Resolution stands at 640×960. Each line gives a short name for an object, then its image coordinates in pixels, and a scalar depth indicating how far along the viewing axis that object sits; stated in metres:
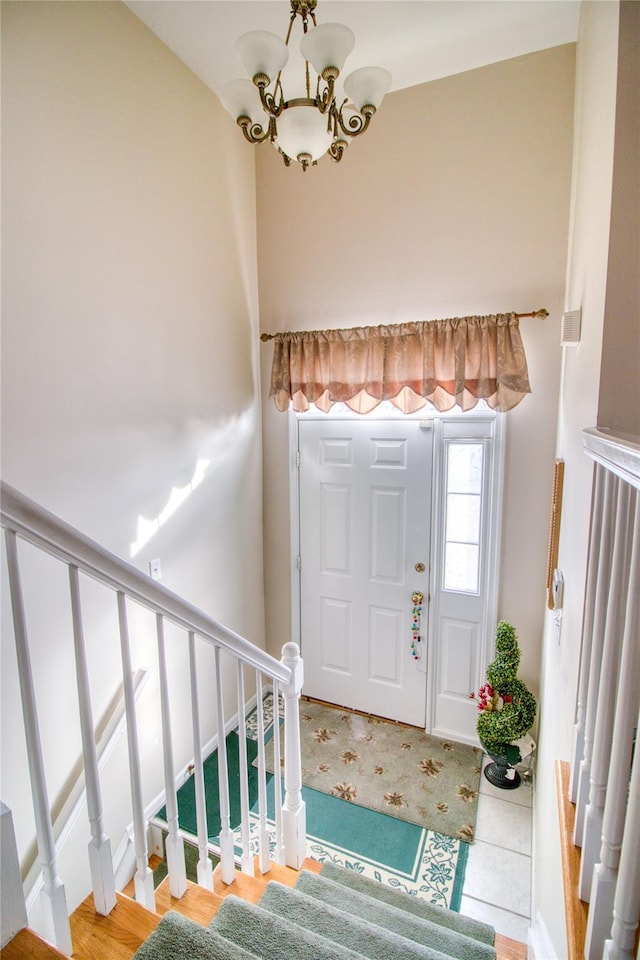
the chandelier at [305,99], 1.37
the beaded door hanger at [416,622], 2.93
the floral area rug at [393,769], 2.42
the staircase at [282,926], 0.97
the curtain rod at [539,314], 2.42
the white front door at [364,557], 2.89
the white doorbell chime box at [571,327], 1.60
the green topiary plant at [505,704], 2.40
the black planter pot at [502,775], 2.55
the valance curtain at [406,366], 2.48
